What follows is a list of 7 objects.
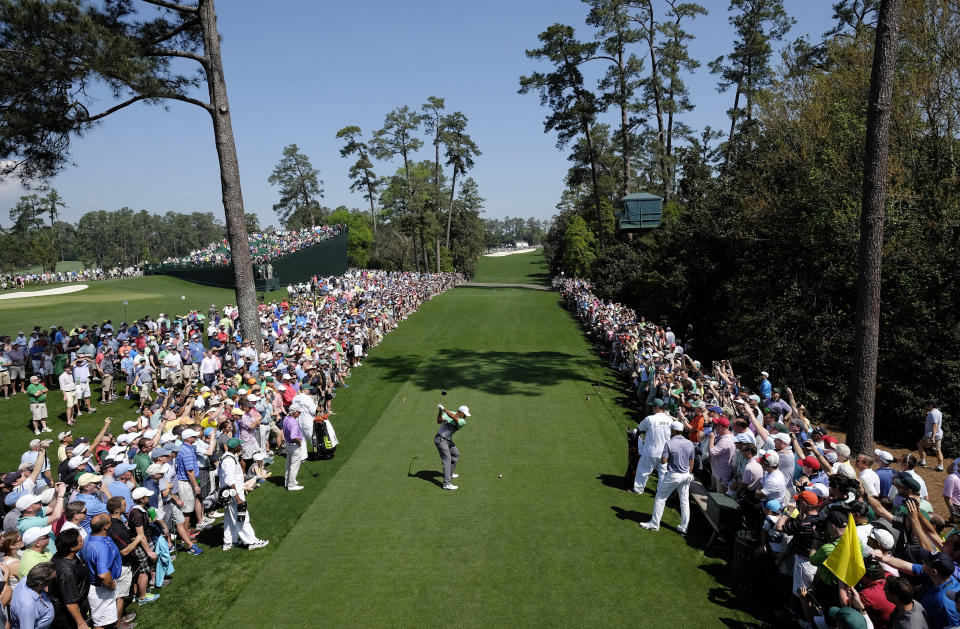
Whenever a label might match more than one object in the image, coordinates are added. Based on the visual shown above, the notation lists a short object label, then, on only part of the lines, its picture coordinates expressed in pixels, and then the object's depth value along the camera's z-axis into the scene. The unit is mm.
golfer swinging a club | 9773
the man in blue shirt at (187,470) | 8273
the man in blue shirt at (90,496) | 6551
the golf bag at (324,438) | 11594
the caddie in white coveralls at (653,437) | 8930
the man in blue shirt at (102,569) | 5824
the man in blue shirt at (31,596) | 5059
